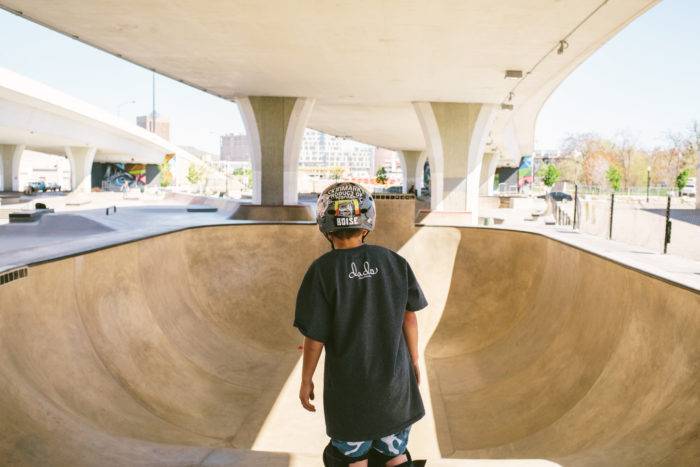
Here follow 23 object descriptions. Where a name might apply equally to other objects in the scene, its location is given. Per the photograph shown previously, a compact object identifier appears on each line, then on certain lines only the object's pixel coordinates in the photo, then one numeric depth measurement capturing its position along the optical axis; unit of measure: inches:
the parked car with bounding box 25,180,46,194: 2967.5
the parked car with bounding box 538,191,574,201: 2147.8
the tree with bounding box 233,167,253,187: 6497.1
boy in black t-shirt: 112.3
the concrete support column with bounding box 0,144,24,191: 2387.1
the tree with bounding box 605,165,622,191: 3454.7
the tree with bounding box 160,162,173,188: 4559.5
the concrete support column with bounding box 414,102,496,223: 978.1
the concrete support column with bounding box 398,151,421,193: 2608.3
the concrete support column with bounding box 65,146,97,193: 2383.1
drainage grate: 209.8
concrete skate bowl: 164.4
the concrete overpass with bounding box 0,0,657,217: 487.8
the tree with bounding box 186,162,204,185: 4995.1
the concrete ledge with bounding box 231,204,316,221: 964.6
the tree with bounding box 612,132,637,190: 4306.1
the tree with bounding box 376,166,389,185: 4092.0
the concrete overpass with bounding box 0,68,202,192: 1400.1
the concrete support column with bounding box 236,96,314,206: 976.3
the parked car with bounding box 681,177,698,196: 2882.9
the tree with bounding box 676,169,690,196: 2546.8
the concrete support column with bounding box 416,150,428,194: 2605.8
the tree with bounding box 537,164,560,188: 4104.3
